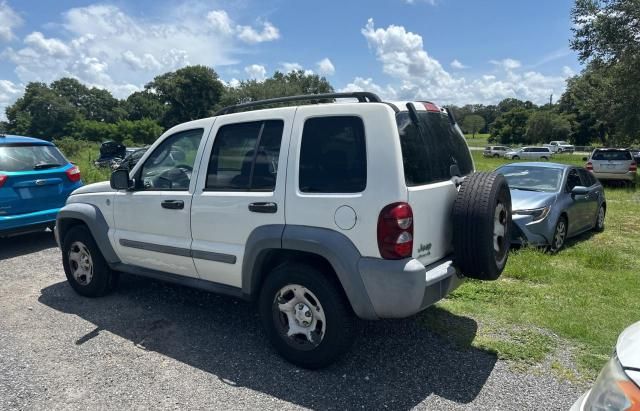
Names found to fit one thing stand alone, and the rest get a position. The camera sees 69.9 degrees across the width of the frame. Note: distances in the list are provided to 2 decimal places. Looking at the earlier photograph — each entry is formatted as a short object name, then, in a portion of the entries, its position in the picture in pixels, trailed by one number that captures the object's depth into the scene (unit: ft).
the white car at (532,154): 143.63
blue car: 21.59
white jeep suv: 10.06
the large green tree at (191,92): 259.39
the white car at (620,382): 5.13
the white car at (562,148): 173.61
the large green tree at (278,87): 217.56
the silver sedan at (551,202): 22.35
